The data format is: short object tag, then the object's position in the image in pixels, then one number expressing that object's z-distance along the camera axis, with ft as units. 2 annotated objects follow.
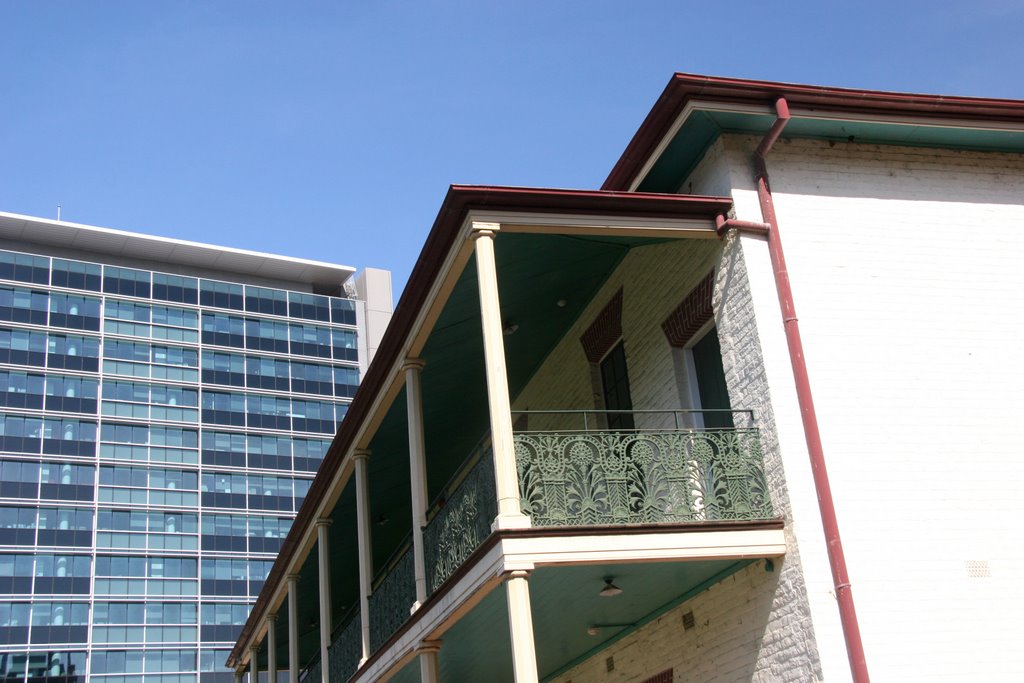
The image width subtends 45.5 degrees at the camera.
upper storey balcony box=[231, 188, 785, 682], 33.35
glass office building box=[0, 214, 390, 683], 247.29
